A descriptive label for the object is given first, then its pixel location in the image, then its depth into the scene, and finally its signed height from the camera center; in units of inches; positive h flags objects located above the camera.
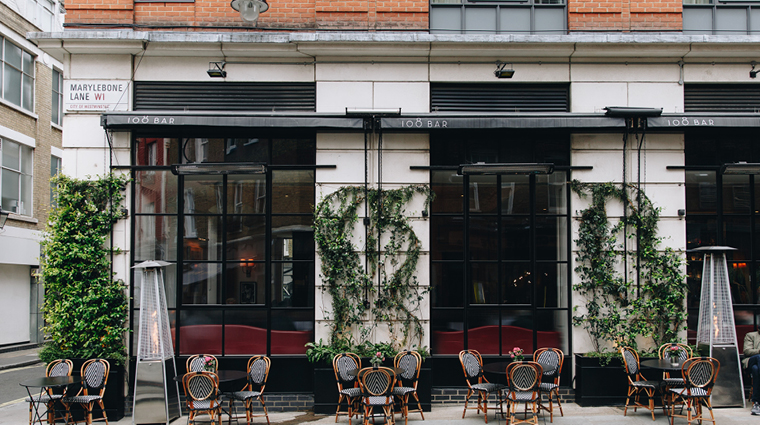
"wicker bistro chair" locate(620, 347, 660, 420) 344.2 -98.9
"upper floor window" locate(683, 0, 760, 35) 418.9 +174.6
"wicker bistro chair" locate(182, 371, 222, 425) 314.7 -95.6
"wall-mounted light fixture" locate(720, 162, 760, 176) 373.4 +47.7
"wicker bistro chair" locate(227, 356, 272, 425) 331.6 -99.2
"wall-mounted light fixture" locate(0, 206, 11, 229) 679.4 +25.5
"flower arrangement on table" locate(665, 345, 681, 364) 335.9 -77.2
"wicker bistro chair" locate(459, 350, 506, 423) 338.3 -99.1
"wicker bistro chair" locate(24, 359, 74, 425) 328.8 -100.6
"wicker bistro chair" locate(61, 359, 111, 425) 337.1 -98.7
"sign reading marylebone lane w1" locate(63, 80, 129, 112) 386.3 +103.6
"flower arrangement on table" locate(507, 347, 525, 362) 336.2 -77.4
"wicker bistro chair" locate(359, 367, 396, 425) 319.0 -92.4
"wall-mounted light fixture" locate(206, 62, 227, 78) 390.9 +123.8
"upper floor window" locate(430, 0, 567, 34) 415.2 +173.5
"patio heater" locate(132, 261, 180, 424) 331.6 -82.4
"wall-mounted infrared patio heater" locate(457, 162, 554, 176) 357.4 +45.9
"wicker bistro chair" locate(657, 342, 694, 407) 336.8 -93.7
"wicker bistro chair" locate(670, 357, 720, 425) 323.1 -93.4
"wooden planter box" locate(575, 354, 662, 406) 366.9 -103.4
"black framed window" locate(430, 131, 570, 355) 392.2 -10.3
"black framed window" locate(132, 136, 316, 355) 386.0 -3.9
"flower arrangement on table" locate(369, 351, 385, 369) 330.8 -79.7
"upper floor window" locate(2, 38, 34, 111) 749.9 +237.0
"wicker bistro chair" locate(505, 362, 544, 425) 320.8 -92.6
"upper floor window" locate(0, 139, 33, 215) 737.0 +83.8
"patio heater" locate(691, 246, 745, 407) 357.4 -64.7
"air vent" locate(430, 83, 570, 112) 405.1 +106.7
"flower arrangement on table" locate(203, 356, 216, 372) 335.4 -83.5
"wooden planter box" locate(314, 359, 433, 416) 358.9 -106.6
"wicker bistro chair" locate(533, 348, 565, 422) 337.4 -89.9
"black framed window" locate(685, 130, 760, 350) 400.8 +18.0
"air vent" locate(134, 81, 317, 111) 397.4 +105.9
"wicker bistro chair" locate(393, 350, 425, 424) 338.3 -94.3
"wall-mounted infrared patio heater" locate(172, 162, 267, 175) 362.0 +46.8
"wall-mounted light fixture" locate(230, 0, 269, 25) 383.2 +168.0
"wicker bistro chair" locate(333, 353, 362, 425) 335.3 -99.4
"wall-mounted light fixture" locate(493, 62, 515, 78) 394.6 +123.6
